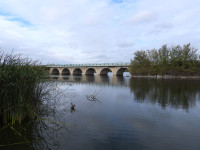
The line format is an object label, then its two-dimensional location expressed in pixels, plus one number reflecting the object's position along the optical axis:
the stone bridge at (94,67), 72.94
